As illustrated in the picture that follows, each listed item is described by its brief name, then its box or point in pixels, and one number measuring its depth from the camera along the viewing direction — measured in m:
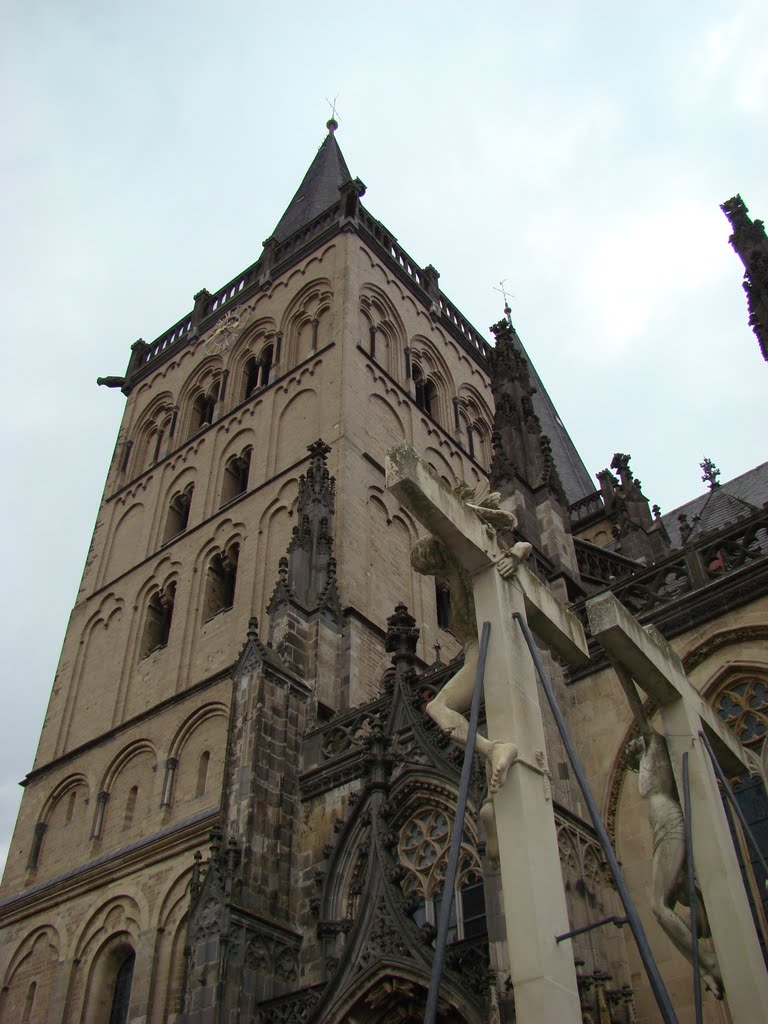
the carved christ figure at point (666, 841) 5.26
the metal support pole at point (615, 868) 4.24
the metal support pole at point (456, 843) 4.14
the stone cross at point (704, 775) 4.97
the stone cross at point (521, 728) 4.34
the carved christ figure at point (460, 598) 5.33
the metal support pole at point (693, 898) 4.82
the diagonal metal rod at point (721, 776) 5.76
